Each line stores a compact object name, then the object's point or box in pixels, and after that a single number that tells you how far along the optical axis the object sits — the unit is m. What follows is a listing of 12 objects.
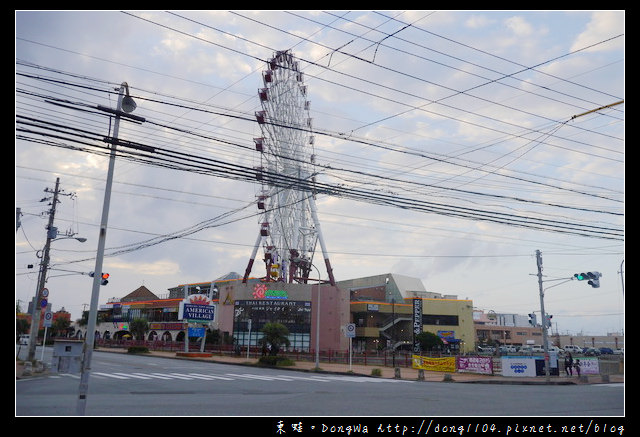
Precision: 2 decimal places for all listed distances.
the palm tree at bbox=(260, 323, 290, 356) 44.25
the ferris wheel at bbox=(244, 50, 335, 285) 62.62
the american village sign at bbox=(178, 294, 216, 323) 51.03
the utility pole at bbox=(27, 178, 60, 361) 29.16
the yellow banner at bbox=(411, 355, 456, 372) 36.72
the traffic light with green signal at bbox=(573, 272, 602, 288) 29.84
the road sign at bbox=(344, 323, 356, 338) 36.43
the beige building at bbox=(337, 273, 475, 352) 74.00
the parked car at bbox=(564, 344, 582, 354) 82.65
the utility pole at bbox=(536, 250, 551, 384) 30.35
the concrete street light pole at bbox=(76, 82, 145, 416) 11.70
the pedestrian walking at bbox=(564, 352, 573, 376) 34.35
